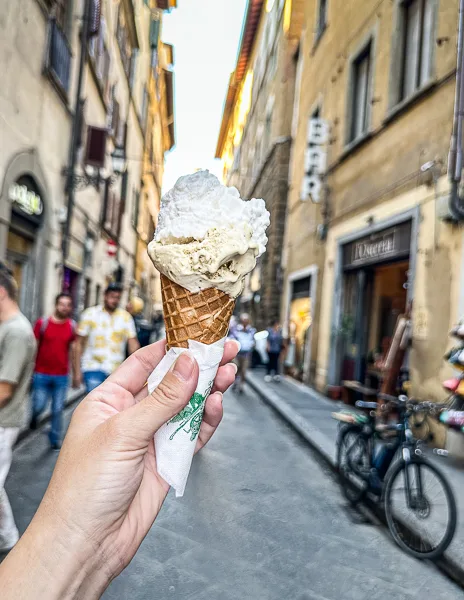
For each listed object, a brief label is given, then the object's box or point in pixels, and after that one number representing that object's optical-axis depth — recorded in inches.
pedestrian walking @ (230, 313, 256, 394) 504.7
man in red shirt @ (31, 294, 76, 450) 243.1
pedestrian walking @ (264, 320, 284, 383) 615.2
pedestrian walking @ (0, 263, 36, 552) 134.5
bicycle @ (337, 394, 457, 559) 162.7
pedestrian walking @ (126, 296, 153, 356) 455.5
